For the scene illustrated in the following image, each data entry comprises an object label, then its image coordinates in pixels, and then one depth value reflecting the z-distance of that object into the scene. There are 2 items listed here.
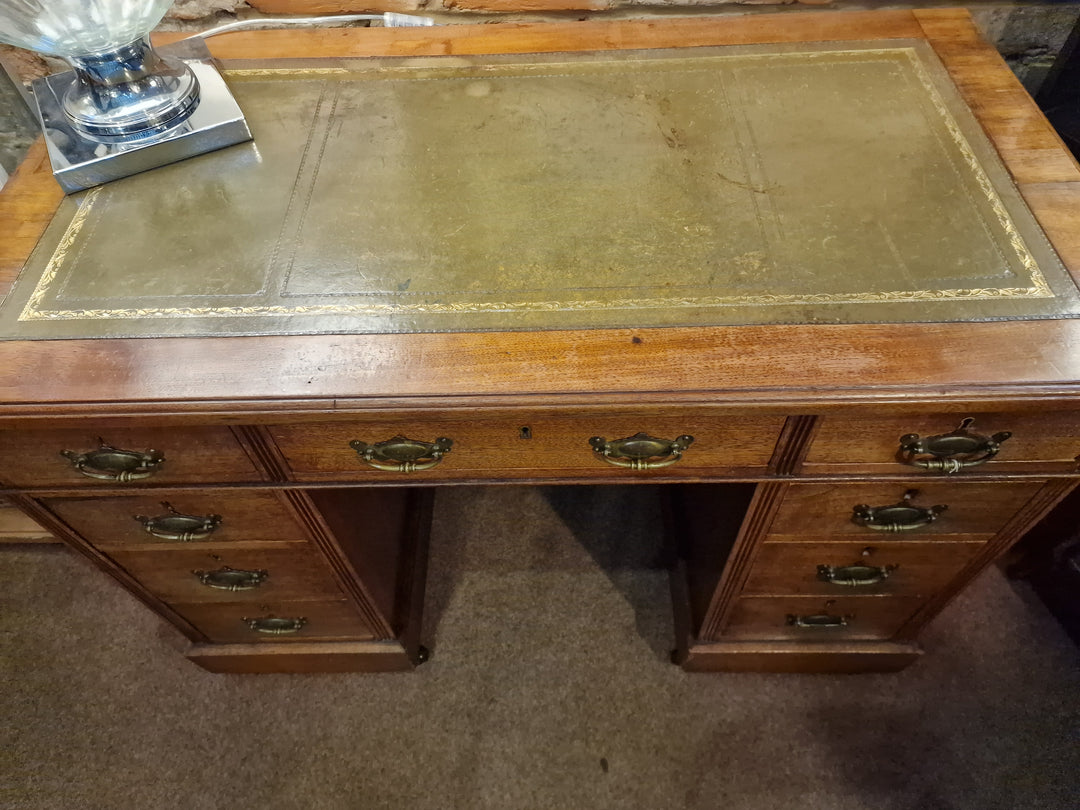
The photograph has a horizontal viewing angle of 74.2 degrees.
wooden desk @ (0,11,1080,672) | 0.72
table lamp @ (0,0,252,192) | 0.86
